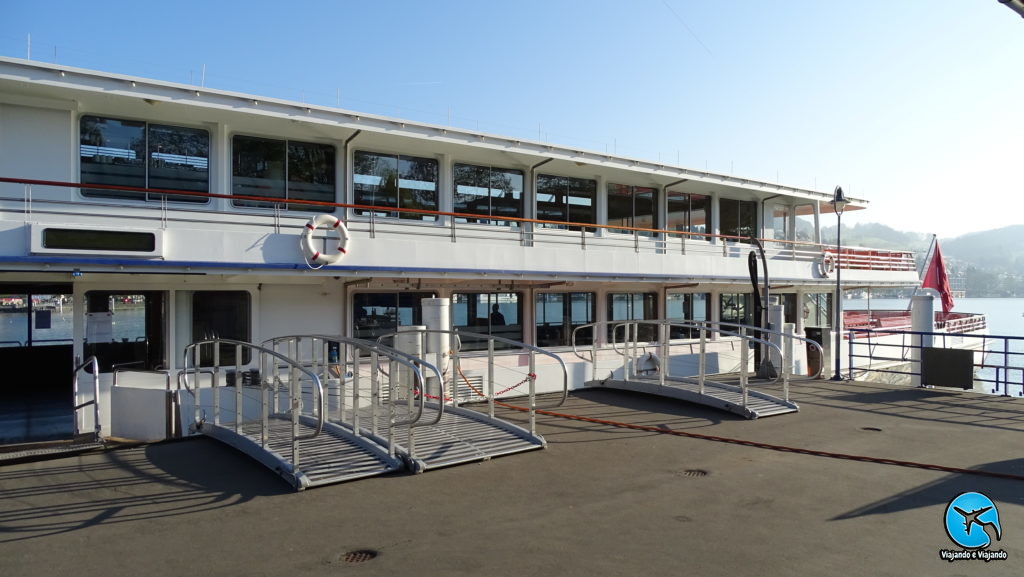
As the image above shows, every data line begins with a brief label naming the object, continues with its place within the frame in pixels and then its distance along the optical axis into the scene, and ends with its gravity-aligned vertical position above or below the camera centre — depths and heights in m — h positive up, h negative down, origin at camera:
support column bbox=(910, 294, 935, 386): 16.70 -0.67
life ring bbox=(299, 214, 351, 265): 11.48 +0.87
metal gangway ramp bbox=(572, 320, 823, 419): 11.82 -1.90
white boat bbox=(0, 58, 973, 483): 10.62 +1.15
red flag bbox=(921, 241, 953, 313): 25.17 +0.40
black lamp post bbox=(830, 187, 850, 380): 15.87 +1.14
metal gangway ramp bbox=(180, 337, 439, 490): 7.25 -1.97
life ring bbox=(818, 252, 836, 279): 20.36 +0.69
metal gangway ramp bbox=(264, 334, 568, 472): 8.13 -1.96
